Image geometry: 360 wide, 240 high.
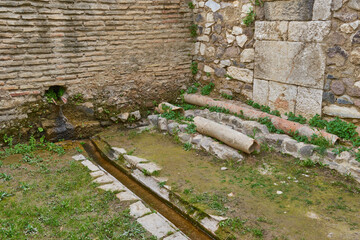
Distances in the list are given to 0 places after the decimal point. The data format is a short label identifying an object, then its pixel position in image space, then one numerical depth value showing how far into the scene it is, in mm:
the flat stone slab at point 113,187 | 4199
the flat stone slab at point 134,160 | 4980
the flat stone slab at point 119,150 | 5404
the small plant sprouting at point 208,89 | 7027
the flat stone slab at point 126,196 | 3986
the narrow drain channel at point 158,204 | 3541
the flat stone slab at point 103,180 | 4428
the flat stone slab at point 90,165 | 4828
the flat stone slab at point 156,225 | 3371
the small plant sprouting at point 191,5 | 6965
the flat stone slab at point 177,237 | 3283
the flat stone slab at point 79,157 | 5224
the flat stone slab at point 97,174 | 4613
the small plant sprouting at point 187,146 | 5500
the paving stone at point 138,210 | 3672
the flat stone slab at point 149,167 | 4716
